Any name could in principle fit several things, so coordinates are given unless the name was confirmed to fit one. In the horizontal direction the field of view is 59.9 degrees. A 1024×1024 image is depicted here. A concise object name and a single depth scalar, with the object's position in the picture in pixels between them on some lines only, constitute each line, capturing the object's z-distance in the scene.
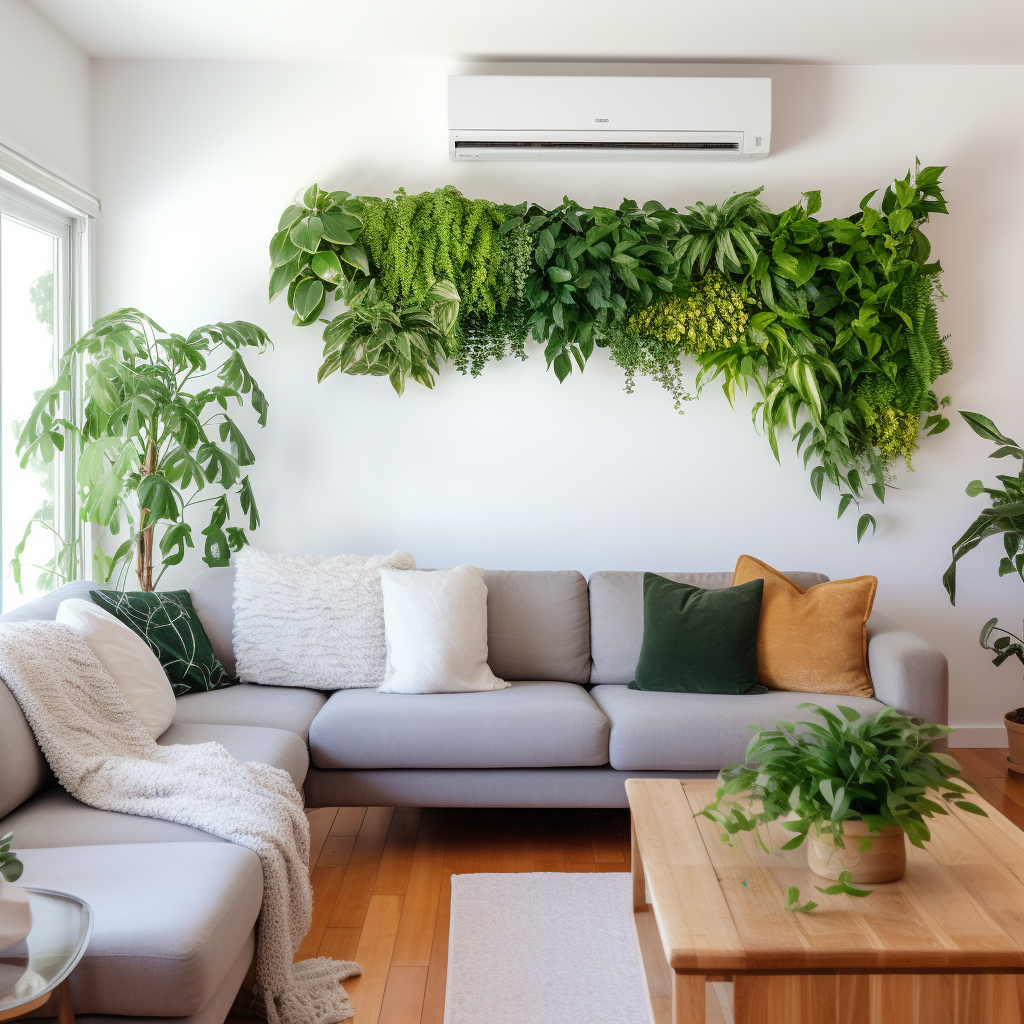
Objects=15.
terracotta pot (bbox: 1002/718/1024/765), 3.32
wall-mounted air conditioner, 3.27
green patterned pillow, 2.77
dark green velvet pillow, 2.83
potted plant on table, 1.54
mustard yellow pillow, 2.87
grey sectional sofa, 1.44
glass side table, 1.21
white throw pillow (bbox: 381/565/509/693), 2.83
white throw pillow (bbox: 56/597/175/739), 2.29
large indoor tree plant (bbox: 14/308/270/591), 2.90
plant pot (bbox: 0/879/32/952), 1.29
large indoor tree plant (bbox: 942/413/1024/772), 3.26
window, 3.00
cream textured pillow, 2.93
